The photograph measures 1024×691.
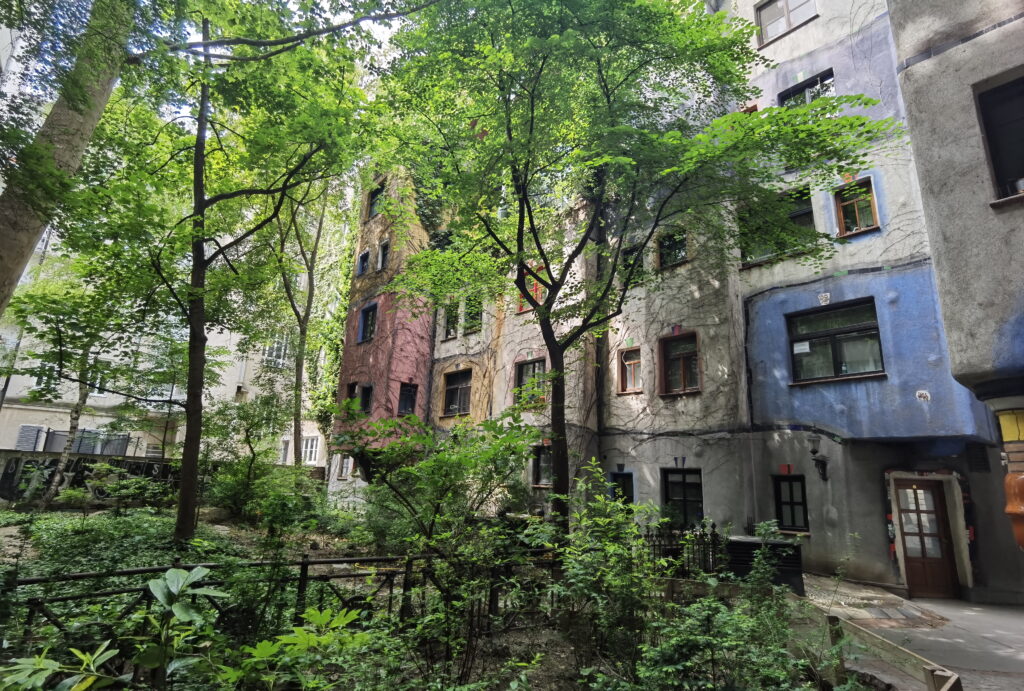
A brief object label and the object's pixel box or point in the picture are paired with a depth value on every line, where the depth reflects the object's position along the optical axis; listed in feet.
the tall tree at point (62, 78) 15.26
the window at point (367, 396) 76.84
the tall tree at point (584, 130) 31.35
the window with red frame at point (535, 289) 58.08
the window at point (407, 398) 75.25
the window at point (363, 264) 87.56
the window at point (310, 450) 113.19
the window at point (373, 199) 87.97
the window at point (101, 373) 39.04
